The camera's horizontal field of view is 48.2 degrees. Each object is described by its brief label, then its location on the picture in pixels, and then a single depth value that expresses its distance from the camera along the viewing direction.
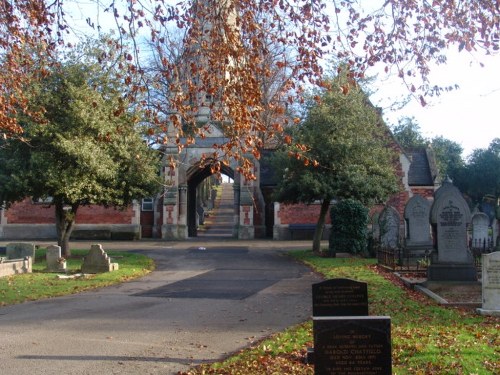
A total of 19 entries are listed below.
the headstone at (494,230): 26.16
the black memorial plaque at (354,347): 4.96
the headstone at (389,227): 24.59
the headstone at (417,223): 22.23
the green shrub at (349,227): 24.08
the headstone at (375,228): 25.97
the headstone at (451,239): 14.72
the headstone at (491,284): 11.10
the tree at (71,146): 20.64
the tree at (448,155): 63.91
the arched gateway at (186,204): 36.06
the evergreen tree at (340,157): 24.14
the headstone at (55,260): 19.08
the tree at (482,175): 60.31
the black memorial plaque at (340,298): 7.12
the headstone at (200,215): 52.18
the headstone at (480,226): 26.14
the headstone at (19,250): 20.50
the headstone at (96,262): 18.80
